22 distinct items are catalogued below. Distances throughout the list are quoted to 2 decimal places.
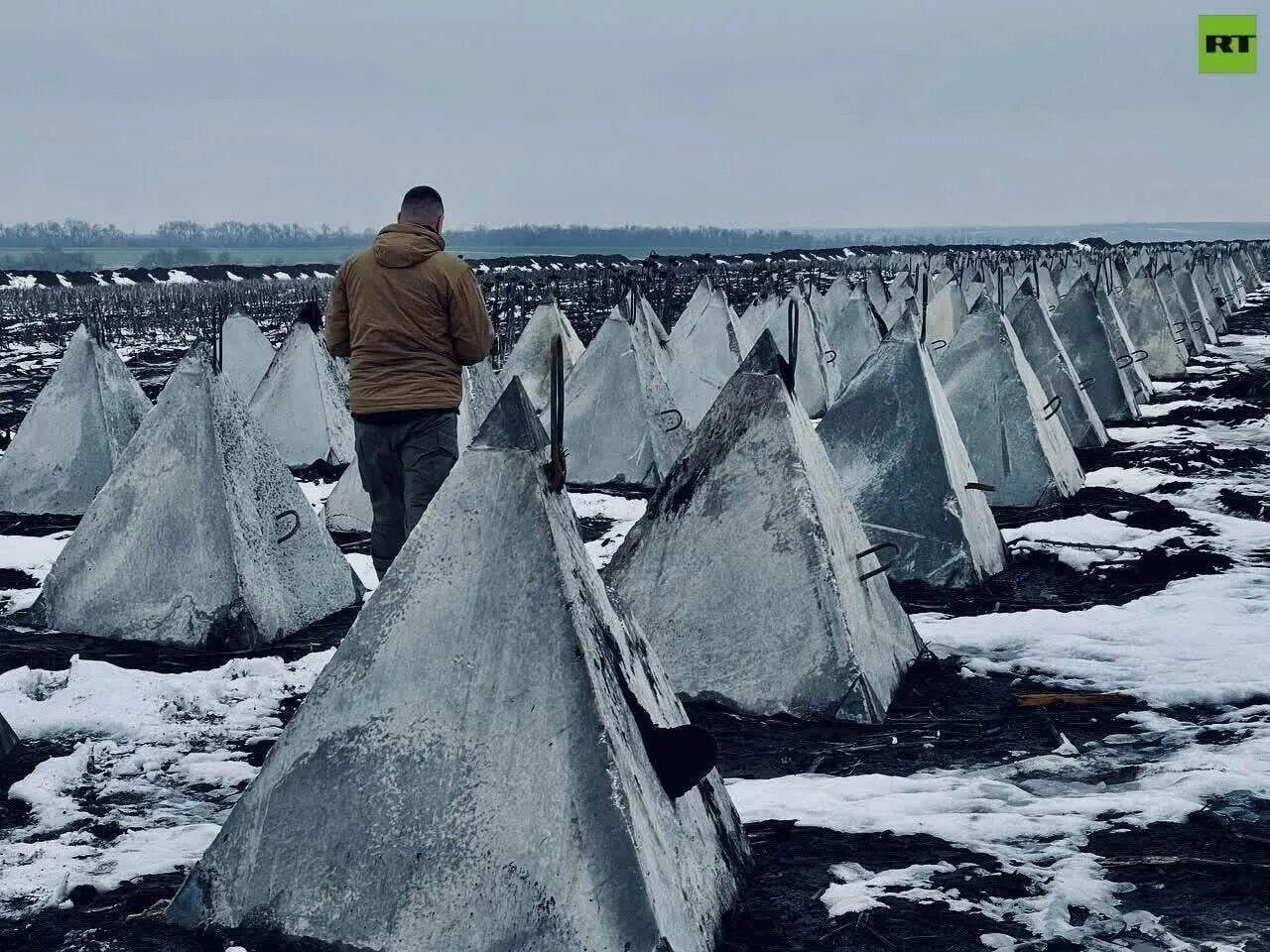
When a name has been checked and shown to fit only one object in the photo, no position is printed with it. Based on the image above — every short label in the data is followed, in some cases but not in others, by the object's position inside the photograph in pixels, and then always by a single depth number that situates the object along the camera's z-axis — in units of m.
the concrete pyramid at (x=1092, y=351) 15.81
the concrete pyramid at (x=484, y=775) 3.21
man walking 5.90
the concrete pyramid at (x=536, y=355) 13.27
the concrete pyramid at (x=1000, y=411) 10.18
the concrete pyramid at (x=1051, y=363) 12.71
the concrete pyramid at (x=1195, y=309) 27.56
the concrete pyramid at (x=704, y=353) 14.48
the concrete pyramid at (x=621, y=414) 12.06
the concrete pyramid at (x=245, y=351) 15.99
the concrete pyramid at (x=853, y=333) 18.67
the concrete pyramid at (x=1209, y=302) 31.95
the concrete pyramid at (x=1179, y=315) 25.91
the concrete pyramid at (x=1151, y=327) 21.91
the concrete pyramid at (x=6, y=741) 5.31
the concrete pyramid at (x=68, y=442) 11.09
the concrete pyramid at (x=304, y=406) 13.05
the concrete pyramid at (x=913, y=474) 7.89
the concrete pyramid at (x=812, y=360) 16.25
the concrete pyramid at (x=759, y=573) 5.64
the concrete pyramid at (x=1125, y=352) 17.22
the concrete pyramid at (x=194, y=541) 7.07
